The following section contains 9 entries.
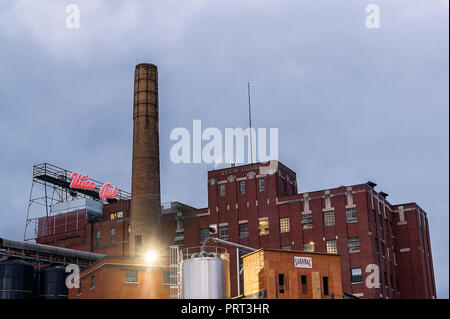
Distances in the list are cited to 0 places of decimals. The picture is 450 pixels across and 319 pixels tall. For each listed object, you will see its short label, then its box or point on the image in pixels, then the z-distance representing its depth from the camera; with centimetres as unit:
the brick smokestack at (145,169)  7212
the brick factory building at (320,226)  7019
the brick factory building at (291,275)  4284
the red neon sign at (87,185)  9362
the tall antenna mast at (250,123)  7969
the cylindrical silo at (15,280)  6259
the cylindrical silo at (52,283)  6644
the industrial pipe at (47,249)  6669
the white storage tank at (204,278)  4069
